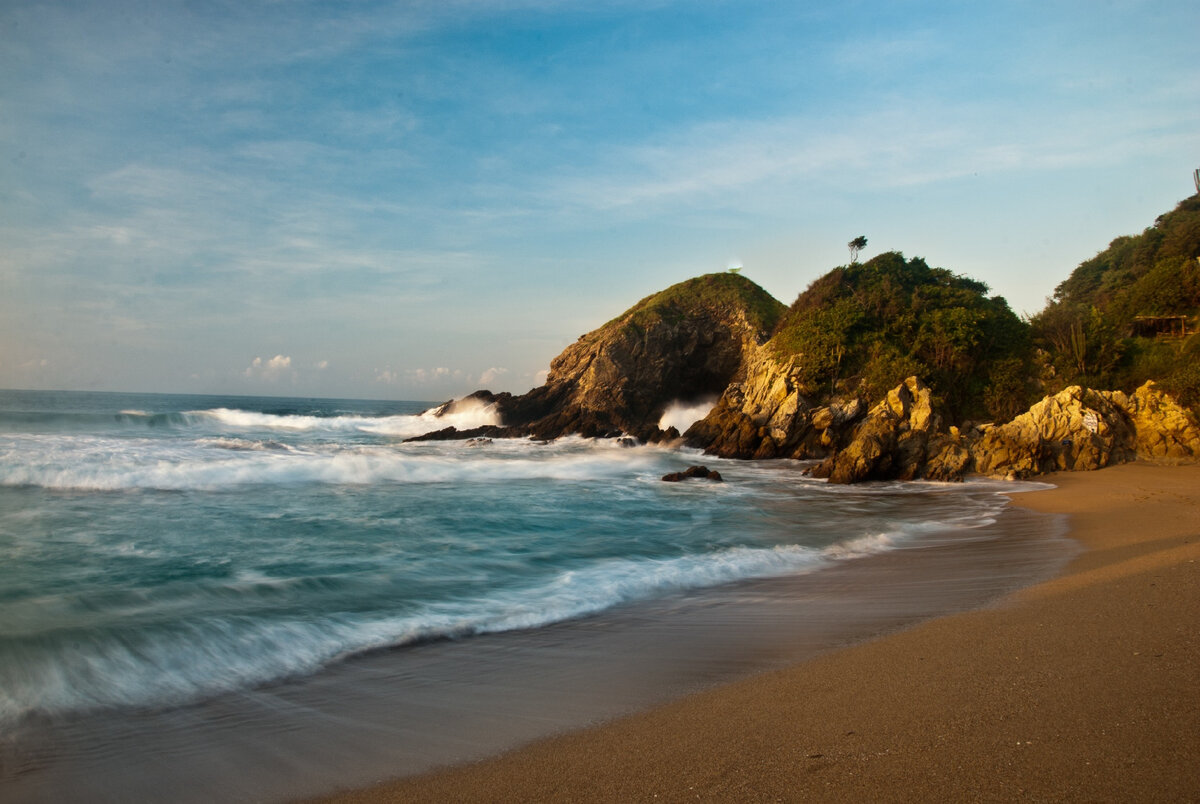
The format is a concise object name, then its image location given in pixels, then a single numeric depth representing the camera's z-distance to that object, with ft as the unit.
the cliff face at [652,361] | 117.39
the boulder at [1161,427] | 60.75
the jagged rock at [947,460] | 58.95
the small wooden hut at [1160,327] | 85.46
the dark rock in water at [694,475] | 62.80
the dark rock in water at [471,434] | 111.24
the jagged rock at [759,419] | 83.76
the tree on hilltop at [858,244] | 115.03
